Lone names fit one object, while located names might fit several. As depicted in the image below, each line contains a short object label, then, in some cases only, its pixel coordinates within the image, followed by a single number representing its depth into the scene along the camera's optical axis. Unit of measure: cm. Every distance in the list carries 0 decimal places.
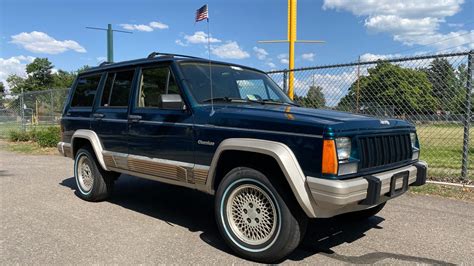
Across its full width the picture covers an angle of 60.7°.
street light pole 1620
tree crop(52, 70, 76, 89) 7895
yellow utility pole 1018
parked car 347
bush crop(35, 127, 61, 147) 1391
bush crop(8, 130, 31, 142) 1661
